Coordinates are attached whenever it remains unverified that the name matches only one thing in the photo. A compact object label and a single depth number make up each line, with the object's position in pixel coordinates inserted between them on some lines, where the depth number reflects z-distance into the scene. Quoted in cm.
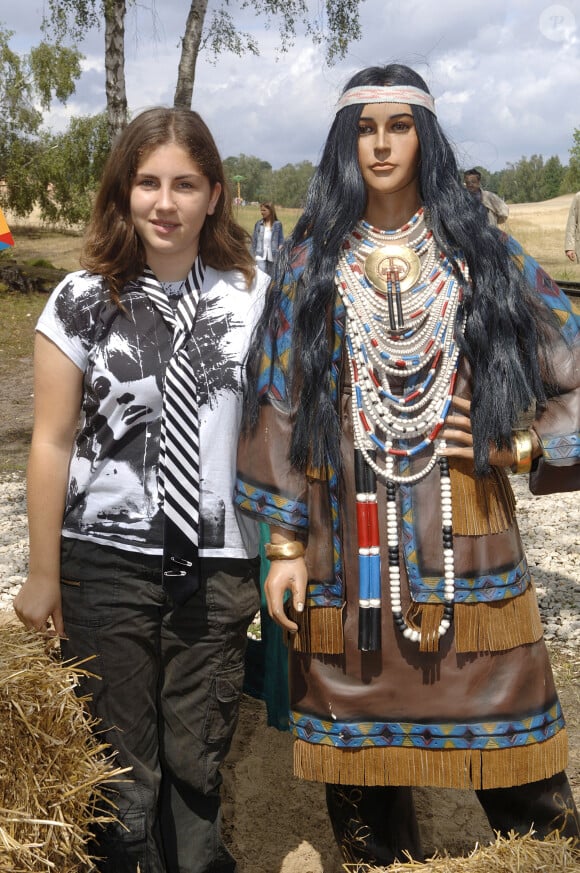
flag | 496
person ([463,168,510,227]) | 598
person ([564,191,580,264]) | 973
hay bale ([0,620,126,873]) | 204
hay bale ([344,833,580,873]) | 191
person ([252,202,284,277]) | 1311
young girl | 215
